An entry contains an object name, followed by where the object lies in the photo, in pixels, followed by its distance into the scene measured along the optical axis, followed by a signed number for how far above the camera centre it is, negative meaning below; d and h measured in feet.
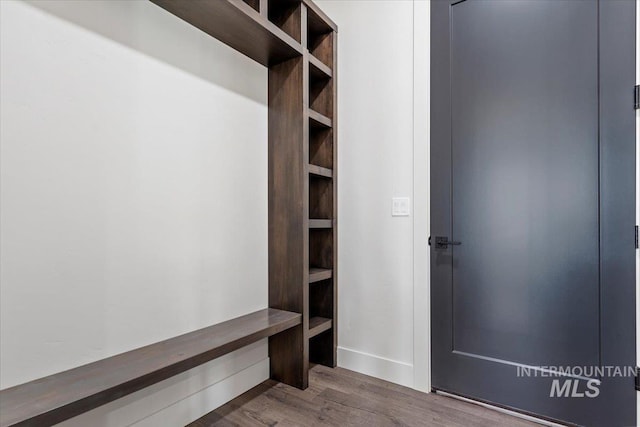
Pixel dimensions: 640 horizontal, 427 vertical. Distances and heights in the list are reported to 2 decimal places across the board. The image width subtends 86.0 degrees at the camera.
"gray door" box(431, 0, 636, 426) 5.35 +0.13
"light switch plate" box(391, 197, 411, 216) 7.23 +0.14
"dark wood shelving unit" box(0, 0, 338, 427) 4.02 -0.49
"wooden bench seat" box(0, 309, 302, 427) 3.44 -1.98
